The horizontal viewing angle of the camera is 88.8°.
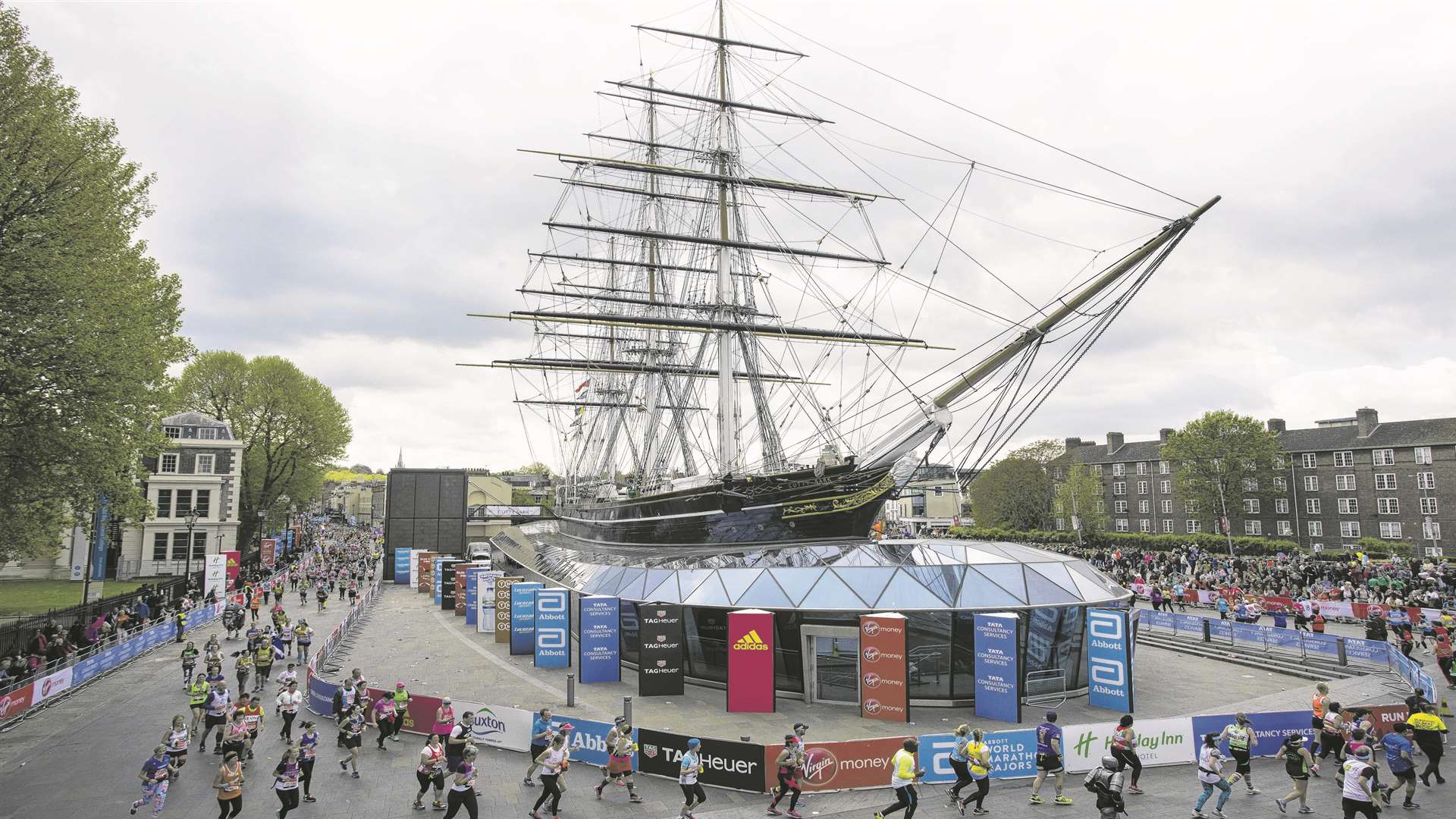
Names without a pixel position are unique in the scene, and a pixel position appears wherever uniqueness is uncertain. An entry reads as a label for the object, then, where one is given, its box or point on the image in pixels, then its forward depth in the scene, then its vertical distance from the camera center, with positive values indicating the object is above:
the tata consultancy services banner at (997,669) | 15.60 -3.60
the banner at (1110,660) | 16.36 -3.55
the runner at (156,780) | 10.51 -4.06
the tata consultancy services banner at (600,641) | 20.02 -3.88
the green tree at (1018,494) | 80.06 +0.56
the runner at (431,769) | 11.22 -4.14
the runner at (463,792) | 10.09 -4.03
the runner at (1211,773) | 10.54 -3.83
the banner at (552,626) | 22.03 -3.88
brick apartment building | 57.81 +1.11
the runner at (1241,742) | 11.68 -3.77
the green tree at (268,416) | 55.84 +5.77
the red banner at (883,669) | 15.89 -3.67
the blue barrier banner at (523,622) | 24.27 -4.13
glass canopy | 17.55 -2.04
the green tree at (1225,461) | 63.69 +3.48
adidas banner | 16.81 -3.75
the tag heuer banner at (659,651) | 18.09 -3.77
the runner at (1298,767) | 10.90 -3.85
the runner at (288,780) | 10.34 -3.99
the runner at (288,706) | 14.74 -4.23
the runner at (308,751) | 11.48 -3.99
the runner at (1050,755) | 11.55 -3.96
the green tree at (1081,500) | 72.25 +0.06
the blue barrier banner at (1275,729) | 13.52 -4.10
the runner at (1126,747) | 11.42 -3.76
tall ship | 26.19 +6.13
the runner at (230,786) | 10.17 -4.02
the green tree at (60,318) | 16.98 +4.15
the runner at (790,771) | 10.99 -4.05
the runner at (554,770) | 10.85 -3.98
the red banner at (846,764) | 12.03 -4.31
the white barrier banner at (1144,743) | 12.82 -4.22
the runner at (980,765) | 10.94 -3.94
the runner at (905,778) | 10.45 -3.92
